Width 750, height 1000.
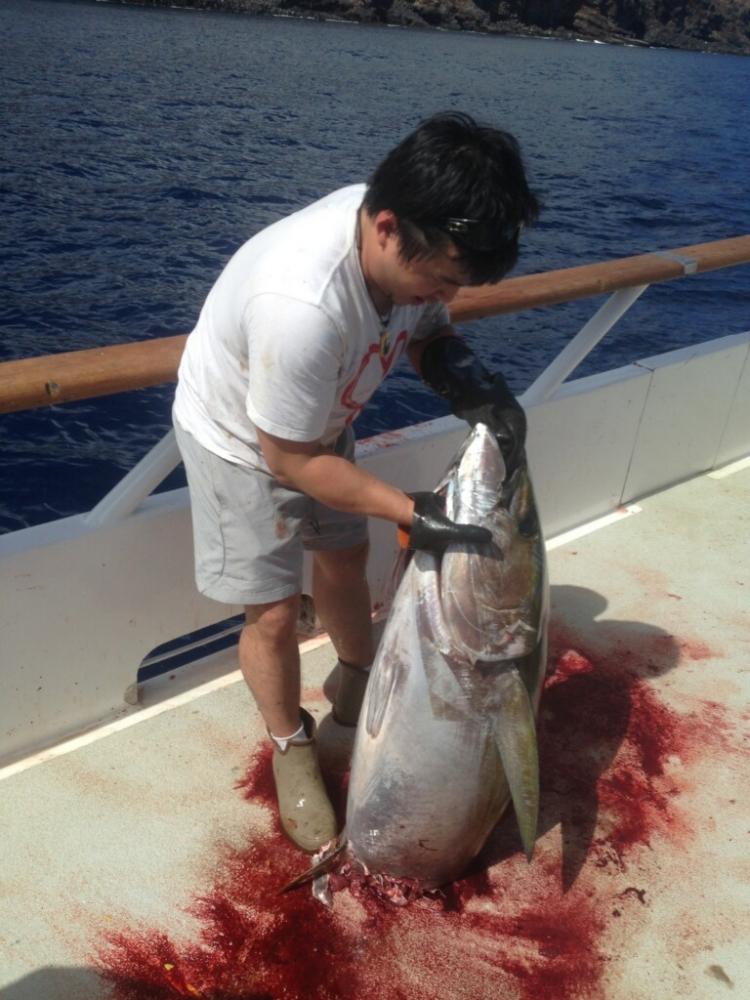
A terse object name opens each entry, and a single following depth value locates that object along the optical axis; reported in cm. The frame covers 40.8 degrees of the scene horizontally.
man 186
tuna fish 223
